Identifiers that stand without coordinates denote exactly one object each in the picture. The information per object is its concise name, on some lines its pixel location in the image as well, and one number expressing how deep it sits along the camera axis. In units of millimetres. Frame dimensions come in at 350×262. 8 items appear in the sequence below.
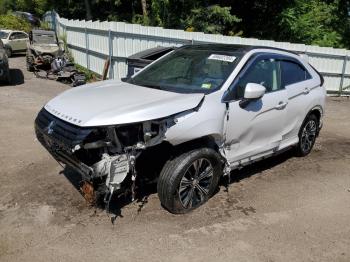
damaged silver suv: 4188
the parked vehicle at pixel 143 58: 8820
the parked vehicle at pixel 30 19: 34244
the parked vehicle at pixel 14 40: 22670
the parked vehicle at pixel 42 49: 16703
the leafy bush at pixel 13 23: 32375
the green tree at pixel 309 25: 21797
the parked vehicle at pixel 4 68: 13109
